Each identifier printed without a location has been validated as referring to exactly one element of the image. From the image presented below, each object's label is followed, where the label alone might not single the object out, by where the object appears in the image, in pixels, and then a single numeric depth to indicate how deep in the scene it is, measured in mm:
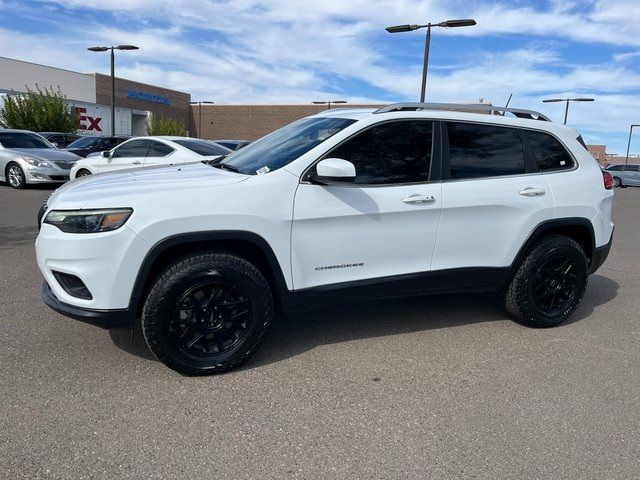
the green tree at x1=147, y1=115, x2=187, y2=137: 39156
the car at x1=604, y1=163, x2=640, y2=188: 32812
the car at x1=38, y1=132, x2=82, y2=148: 20219
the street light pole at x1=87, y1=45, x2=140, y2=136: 23498
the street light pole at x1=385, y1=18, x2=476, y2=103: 15094
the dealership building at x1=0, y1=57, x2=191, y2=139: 41406
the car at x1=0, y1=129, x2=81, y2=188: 12234
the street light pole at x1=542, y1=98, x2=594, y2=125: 31953
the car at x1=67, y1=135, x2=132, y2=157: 15961
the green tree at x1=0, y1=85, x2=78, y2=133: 30125
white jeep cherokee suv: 3053
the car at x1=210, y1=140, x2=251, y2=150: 16000
